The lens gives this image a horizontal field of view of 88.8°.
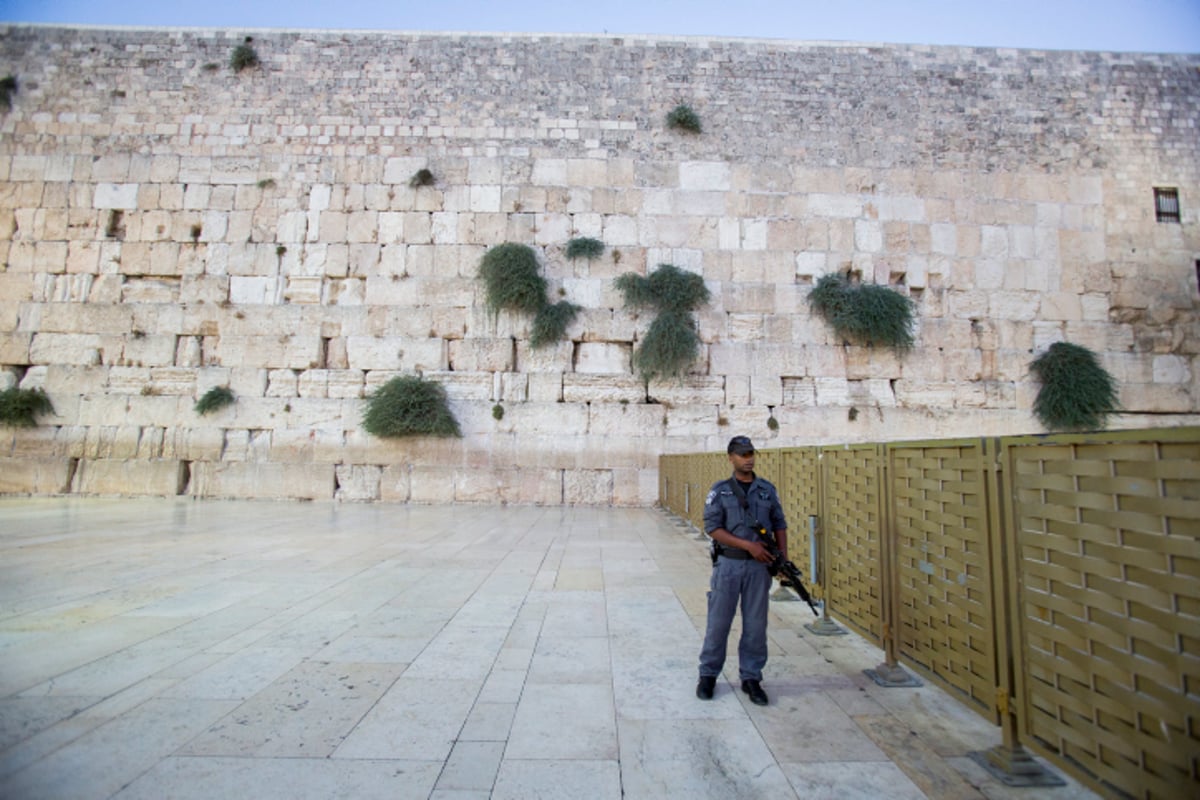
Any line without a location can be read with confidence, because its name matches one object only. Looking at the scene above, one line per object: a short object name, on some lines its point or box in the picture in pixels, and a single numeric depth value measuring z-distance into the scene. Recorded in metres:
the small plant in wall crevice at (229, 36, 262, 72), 12.01
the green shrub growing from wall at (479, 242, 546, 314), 11.14
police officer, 2.73
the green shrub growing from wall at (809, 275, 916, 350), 11.23
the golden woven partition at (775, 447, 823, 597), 4.16
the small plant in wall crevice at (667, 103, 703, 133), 11.93
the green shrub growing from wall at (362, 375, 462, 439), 10.73
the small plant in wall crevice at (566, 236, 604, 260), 11.53
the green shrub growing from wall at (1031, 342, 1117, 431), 11.02
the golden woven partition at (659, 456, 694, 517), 9.04
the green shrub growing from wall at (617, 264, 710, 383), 11.00
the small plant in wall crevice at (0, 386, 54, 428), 10.91
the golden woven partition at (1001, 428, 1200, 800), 1.55
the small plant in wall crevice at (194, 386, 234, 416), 11.01
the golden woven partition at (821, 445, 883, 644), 3.28
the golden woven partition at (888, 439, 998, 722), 2.35
